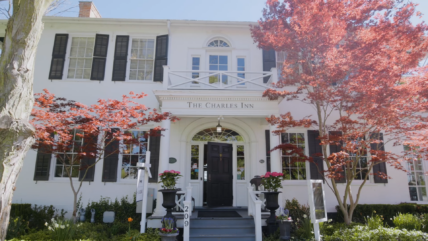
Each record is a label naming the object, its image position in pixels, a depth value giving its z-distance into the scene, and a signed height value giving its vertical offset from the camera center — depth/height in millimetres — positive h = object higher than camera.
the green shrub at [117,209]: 9512 -797
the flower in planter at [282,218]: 7171 -745
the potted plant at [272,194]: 7748 -179
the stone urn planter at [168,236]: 6711 -1145
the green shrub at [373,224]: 6943 -848
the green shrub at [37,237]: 6234 -1132
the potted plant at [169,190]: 7461 -111
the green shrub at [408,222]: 7308 -830
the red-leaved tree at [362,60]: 7664 +3456
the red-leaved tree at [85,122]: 8203 +1785
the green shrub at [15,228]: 6871 -1105
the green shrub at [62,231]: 6160 -1002
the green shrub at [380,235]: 5969 -956
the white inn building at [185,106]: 9953 +2609
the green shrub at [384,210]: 9891 -705
